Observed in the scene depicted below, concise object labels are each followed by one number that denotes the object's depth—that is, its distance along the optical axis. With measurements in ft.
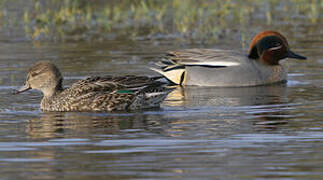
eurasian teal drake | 81.05
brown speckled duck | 65.41
